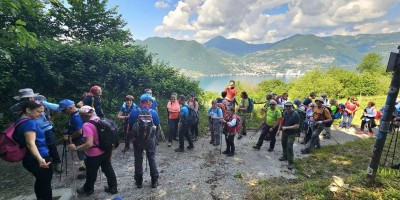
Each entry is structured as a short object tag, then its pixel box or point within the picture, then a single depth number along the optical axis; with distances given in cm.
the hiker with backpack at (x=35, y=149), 400
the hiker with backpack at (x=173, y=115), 954
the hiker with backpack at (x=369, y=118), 1238
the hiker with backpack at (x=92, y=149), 489
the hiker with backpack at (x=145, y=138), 579
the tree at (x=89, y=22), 1628
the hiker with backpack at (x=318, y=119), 924
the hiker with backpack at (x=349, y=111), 1365
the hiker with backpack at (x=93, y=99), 742
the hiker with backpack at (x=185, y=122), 902
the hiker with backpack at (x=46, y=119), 603
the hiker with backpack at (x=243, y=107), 1088
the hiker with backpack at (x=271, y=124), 892
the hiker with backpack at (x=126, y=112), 837
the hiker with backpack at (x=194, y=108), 997
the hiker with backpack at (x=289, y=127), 787
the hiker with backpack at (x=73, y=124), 582
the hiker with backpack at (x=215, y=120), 913
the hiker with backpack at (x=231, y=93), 1148
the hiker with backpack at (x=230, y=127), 844
